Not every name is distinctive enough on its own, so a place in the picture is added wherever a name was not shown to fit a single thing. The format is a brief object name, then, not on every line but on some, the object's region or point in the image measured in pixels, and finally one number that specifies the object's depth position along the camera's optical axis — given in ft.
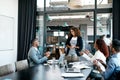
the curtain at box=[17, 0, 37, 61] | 12.94
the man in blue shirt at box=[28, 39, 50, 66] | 8.22
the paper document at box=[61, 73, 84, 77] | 5.29
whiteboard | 11.28
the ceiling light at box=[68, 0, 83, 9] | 7.24
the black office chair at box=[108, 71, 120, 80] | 5.03
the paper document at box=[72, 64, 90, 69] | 6.71
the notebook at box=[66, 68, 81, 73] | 5.83
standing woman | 10.29
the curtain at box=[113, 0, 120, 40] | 11.72
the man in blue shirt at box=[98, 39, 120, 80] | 5.26
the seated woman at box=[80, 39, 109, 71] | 6.98
